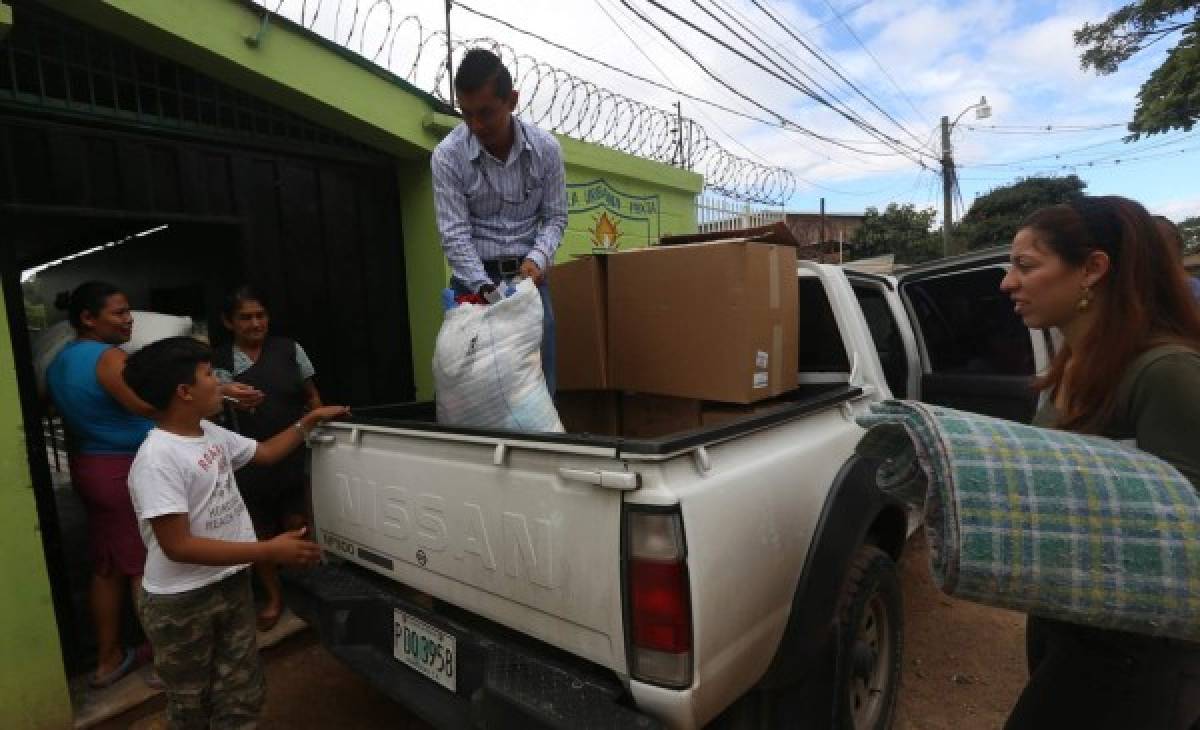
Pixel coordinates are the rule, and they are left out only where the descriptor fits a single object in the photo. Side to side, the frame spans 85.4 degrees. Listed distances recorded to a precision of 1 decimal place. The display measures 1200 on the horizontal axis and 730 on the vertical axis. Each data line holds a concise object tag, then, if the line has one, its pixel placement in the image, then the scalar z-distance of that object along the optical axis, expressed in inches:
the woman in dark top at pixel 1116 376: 45.8
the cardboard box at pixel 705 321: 93.6
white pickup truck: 57.9
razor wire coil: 169.9
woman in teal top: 102.3
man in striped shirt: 98.0
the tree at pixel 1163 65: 401.1
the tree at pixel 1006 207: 904.5
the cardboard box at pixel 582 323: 110.2
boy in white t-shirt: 71.1
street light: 723.4
